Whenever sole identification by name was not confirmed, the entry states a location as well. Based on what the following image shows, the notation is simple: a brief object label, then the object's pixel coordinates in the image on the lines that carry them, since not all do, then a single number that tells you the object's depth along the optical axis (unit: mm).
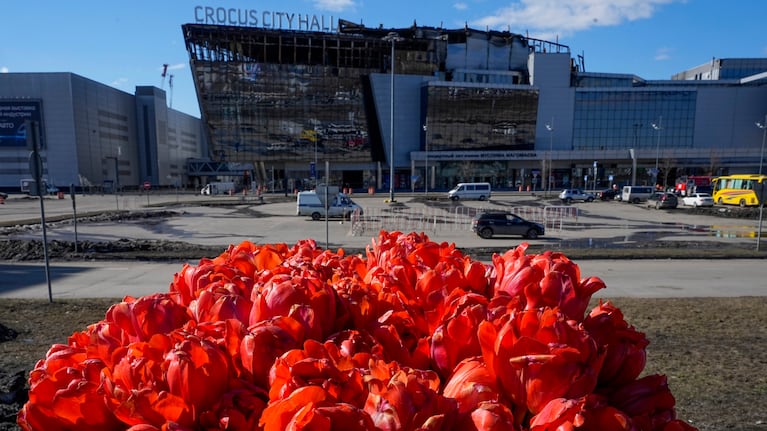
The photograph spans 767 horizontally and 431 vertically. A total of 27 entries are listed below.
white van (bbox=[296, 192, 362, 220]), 29250
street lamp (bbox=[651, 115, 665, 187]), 68450
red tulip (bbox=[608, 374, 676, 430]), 1414
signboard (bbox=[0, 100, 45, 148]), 72000
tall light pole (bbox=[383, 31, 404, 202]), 36062
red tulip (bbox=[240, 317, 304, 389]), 1400
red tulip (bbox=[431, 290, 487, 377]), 1543
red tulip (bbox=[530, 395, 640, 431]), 1211
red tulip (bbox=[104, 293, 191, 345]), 1646
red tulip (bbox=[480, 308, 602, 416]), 1312
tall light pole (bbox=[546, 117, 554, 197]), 72638
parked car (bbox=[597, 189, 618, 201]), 47562
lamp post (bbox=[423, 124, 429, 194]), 70419
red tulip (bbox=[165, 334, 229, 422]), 1269
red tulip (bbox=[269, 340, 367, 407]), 1195
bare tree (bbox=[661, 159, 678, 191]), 65550
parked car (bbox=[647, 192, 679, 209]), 36906
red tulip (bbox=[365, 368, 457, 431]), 1105
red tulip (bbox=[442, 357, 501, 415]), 1300
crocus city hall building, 71188
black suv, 21214
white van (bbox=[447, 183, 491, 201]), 47844
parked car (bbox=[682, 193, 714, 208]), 37156
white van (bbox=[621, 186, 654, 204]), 44062
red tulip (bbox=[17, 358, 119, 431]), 1277
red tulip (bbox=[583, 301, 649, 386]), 1603
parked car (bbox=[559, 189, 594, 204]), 44656
